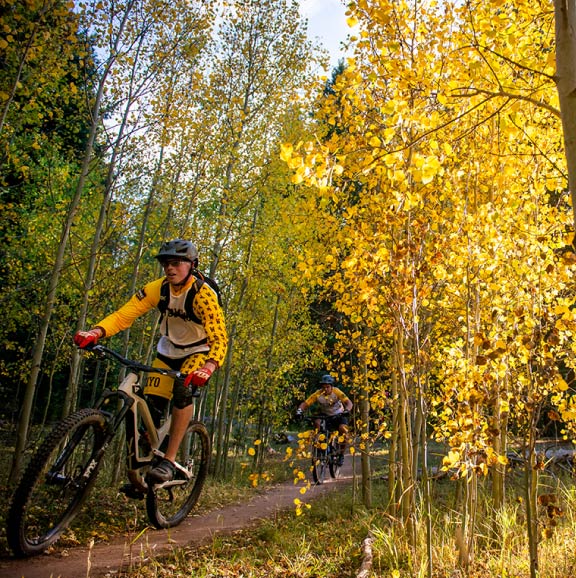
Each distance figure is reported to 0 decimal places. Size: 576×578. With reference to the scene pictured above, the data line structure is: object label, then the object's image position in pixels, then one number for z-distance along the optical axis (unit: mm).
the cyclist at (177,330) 4066
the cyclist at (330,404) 9273
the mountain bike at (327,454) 9484
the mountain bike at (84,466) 3057
